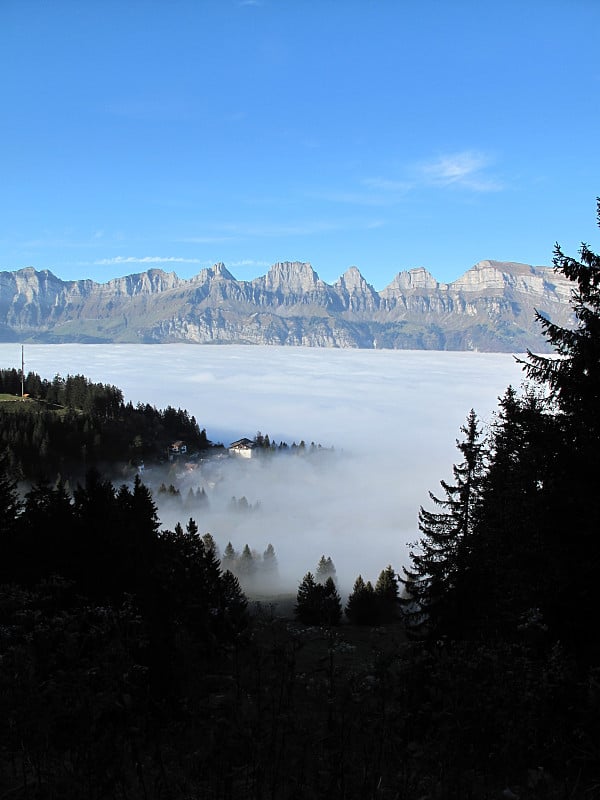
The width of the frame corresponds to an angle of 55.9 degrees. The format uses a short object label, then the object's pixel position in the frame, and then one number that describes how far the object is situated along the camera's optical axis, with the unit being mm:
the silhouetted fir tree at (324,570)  88062
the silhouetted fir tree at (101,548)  18266
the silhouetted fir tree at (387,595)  53444
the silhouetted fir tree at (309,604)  49697
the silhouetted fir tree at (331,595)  40031
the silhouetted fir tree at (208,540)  77125
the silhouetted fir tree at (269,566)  90562
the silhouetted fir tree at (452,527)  21172
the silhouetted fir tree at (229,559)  87562
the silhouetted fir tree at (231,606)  27794
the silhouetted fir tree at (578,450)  10266
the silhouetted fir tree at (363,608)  51781
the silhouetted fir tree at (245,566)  85938
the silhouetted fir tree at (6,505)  27250
